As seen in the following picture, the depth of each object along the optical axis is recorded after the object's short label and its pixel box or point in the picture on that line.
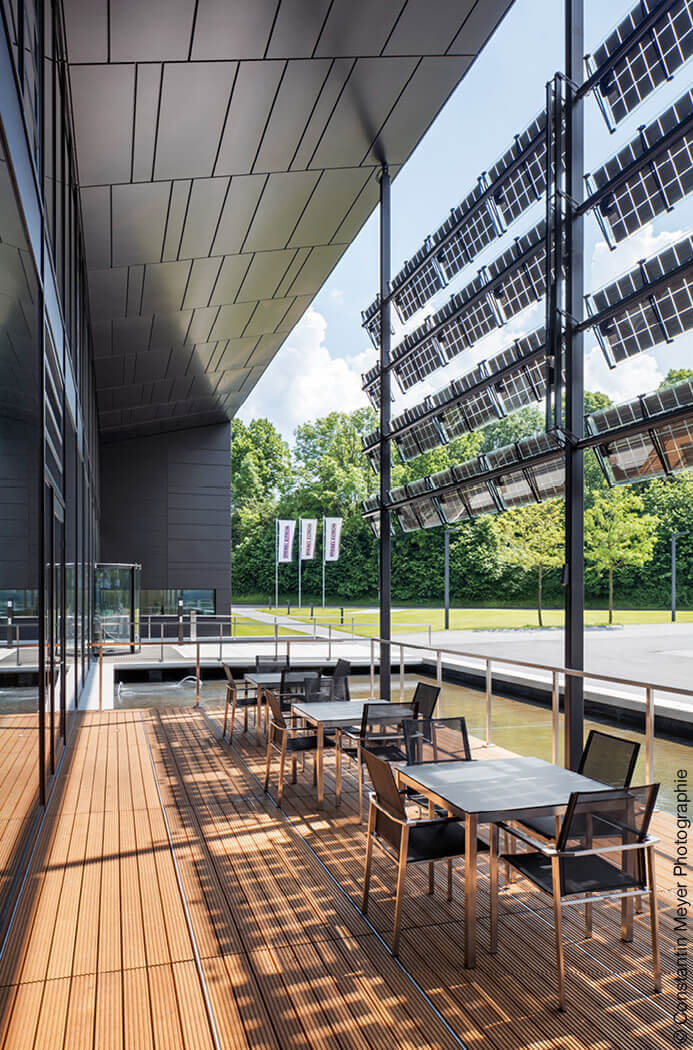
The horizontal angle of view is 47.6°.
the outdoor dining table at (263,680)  7.86
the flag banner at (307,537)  32.94
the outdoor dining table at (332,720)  5.67
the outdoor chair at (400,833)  3.42
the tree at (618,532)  33.31
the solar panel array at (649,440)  6.08
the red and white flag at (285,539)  32.19
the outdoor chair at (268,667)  8.78
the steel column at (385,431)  11.46
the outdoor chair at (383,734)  5.48
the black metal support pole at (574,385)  6.53
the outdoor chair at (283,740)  5.77
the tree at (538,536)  33.94
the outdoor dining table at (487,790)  3.26
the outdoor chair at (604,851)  3.03
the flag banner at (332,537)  32.22
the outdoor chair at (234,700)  8.13
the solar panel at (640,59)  5.85
